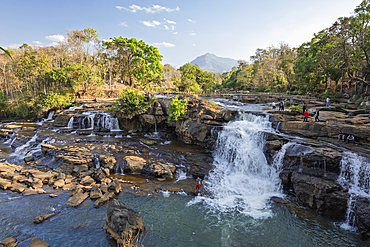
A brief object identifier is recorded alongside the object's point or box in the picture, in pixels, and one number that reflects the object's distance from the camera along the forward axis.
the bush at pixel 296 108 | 21.47
